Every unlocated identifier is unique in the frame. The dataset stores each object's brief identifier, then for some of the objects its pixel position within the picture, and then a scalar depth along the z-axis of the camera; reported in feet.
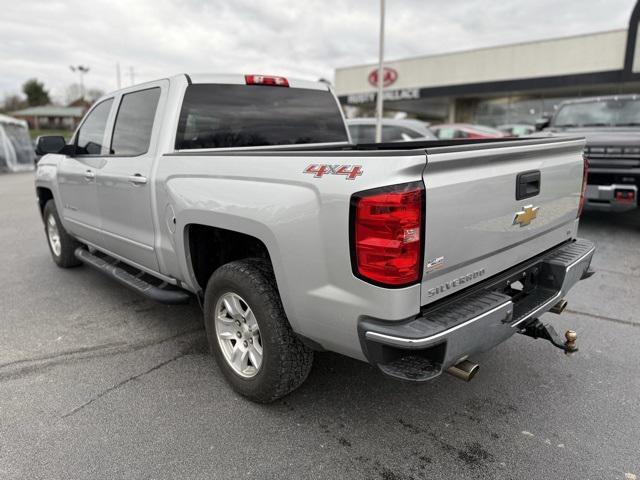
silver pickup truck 6.91
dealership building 70.74
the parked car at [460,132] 42.42
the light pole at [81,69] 225.35
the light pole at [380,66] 35.87
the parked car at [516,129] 61.11
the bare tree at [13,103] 272.54
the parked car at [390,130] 32.41
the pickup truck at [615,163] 21.85
